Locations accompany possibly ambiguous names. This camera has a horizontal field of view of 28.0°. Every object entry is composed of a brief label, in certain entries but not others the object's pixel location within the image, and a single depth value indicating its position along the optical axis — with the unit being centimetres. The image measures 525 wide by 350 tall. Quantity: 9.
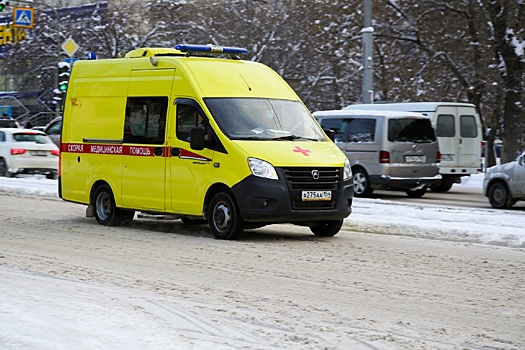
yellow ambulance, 1270
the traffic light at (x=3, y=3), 3397
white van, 2641
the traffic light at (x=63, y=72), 3550
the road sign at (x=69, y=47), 3572
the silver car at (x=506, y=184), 2014
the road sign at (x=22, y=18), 4350
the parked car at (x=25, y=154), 2822
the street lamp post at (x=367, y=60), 2988
